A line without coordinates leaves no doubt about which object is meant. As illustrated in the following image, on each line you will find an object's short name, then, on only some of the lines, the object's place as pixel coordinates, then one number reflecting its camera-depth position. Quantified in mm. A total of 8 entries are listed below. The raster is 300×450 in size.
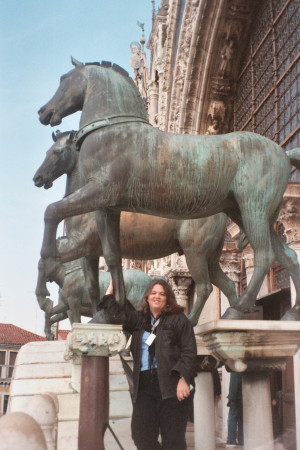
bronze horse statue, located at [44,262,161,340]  7559
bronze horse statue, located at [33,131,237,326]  5059
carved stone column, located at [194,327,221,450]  4395
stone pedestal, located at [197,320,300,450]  3289
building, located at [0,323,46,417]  43469
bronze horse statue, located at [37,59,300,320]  3436
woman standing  2934
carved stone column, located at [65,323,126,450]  3125
